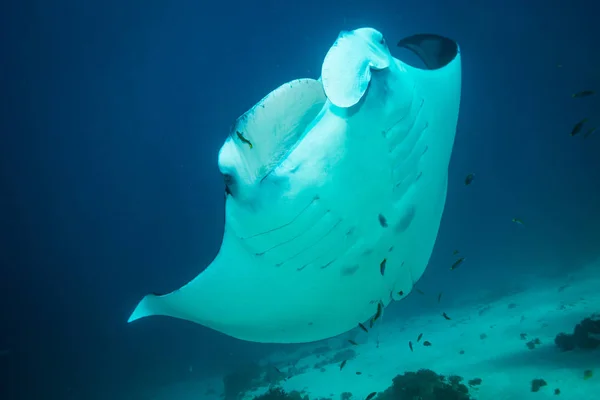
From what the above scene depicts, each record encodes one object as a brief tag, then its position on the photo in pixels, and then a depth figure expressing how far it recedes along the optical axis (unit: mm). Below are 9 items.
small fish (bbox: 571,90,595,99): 4221
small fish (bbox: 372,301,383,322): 3049
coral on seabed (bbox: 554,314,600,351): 6844
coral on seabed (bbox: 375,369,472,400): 5777
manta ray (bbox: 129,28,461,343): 1680
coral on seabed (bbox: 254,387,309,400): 8336
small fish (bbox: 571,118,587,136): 3940
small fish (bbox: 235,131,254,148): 1588
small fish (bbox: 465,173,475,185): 4477
